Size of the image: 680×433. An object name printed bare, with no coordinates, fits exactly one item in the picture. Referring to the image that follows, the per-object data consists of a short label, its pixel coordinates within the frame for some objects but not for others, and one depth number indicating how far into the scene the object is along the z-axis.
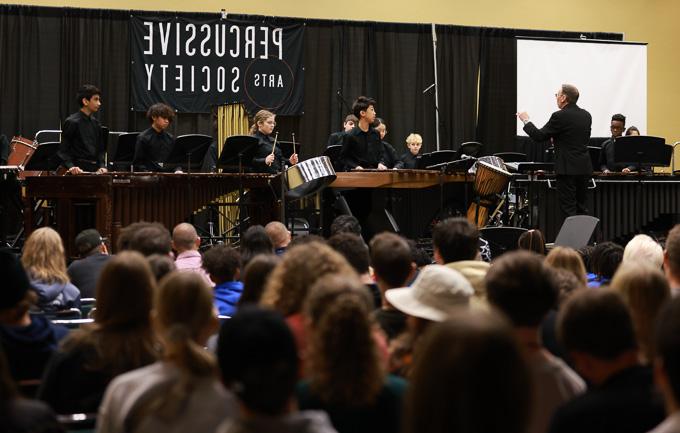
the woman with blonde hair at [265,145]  12.12
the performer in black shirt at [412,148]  14.91
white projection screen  16.08
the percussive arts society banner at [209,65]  14.55
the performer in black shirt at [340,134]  13.91
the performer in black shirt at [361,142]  11.95
